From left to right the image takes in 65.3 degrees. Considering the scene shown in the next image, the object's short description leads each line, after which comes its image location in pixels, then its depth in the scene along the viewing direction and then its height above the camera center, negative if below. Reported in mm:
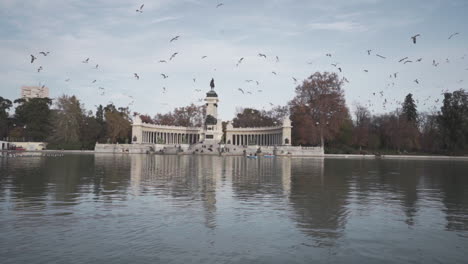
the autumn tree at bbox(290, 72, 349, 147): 77500 +7847
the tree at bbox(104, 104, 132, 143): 88625 +4128
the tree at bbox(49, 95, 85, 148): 83812 +4613
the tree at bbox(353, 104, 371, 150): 83750 +3944
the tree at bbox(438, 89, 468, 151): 77125 +4816
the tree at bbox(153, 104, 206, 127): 111062 +8389
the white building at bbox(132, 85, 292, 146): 87250 +2635
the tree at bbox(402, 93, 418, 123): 96250 +9356
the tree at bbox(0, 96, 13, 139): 96812 +7815
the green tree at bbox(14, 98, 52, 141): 90750 +6581
